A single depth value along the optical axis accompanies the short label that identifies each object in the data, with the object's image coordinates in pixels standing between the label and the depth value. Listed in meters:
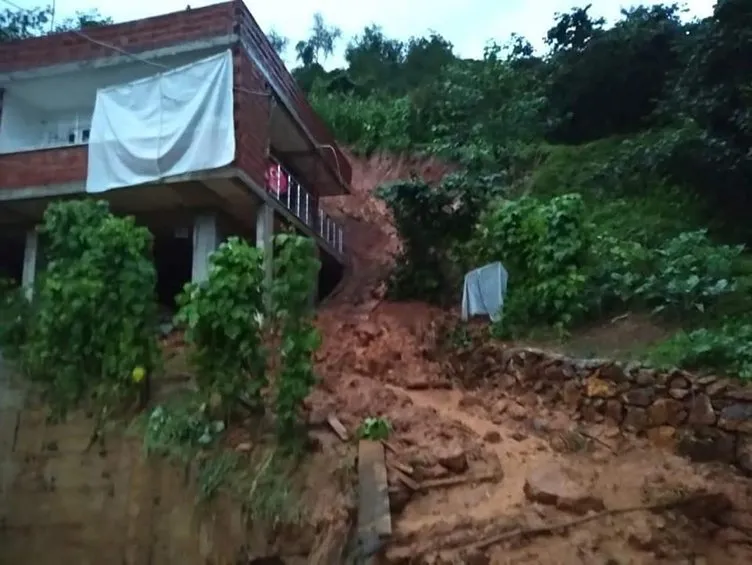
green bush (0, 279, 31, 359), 9.31
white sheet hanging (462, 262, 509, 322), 10.12
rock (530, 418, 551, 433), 7.68
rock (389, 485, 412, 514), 6.37
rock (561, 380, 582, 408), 7.79
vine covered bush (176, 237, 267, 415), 7.26
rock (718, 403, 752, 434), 6.43
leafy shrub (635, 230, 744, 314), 8.00
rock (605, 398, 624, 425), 7.33
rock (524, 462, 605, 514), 6.08
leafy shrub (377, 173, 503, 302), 12.13
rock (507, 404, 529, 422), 8.08
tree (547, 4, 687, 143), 16.50
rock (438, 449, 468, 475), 6.81
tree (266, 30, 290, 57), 29.73
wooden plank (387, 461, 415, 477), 6.64
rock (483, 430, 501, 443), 7.47
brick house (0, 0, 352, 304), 9.95
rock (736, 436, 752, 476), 6.33
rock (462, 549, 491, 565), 5.66
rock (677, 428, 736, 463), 6.47
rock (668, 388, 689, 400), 6.89
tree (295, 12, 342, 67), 29.92
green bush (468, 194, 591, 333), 9.08
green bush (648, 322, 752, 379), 6.83
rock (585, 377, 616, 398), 7.47
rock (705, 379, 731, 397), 6.68
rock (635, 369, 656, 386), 7.15
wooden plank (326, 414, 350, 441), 7.19
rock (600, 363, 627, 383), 7.42
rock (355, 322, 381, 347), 10.34
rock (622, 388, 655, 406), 7.12
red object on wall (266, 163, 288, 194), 11.05
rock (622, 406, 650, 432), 7.13
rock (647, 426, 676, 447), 6.88
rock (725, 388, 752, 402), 6.50
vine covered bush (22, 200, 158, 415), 8.18
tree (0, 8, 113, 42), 17.12
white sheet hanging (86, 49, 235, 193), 9.82
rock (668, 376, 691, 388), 6.91
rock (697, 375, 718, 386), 6.79
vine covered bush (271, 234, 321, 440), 7.10
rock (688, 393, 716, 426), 6.66
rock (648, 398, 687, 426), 6.89
